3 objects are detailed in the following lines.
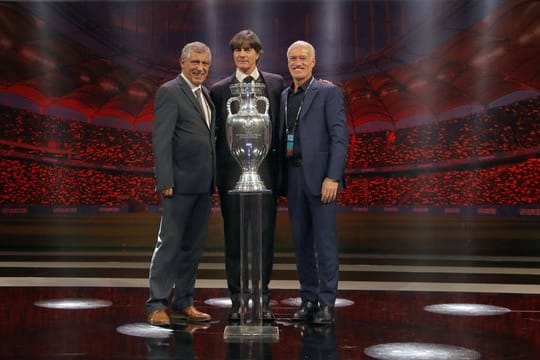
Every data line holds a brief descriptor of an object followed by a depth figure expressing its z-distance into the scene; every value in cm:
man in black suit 303
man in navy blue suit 298
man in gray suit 293
